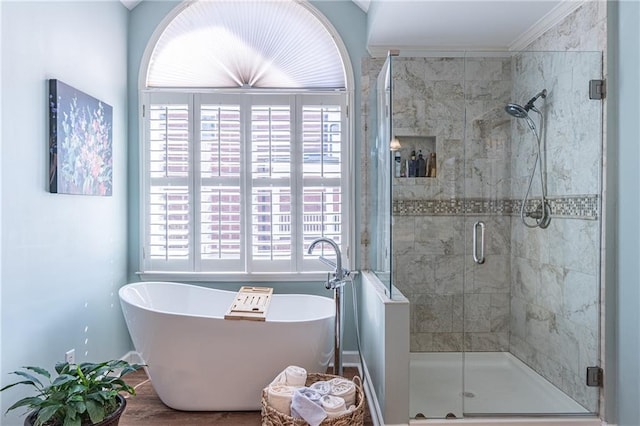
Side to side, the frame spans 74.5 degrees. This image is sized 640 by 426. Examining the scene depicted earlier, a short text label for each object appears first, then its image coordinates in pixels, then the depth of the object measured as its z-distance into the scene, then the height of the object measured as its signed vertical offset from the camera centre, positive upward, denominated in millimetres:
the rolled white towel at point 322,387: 2170 -954
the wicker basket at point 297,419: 2004 -1022
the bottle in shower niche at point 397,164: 2735 +283
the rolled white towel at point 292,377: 2219 -905
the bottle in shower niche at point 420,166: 2985 +296
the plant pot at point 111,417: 1892 -984
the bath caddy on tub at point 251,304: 2387 -611
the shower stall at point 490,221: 2471 -92
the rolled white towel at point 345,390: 2177 -957
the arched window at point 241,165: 3279 +331
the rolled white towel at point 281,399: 2092 -955
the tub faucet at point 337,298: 2592 -560
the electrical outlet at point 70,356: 2500 -897
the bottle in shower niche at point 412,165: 2943 +297
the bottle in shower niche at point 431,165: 3024 +306
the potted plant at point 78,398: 1853 -874
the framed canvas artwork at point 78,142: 2336 +397
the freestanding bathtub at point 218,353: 2359 -834
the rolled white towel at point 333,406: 2025 -967
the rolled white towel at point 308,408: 1977 -959
